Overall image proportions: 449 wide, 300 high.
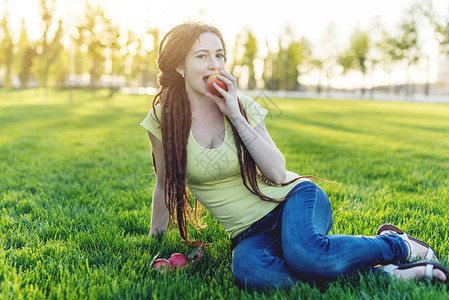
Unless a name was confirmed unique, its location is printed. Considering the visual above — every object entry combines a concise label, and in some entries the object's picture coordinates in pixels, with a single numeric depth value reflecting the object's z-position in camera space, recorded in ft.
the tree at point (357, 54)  144.56
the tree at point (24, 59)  143.84
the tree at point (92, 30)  93.97
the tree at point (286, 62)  170.09
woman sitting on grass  7.38
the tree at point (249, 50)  166.40
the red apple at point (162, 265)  8.15
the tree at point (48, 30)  88.07
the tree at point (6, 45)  125.57
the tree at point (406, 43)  117.70
